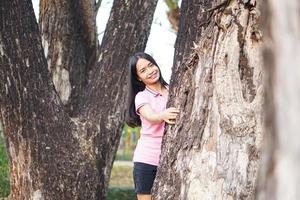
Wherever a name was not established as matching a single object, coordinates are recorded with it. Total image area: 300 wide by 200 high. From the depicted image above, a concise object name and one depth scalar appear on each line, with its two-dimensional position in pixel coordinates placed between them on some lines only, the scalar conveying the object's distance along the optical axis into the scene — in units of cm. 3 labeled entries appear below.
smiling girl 459
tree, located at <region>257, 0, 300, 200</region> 178
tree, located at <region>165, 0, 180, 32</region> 1738
